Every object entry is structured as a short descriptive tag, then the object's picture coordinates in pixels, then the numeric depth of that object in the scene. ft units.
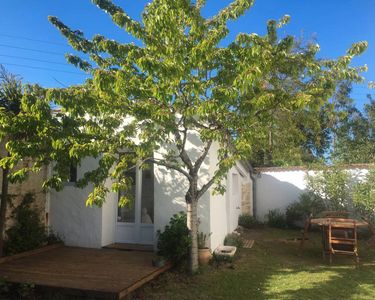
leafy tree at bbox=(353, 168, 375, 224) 40.93
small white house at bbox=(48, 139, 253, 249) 27.89
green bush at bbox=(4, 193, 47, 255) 25.81
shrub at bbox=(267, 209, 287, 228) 48.40
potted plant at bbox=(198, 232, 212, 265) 25.40
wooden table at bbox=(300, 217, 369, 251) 28.18
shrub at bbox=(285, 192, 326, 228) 45.39
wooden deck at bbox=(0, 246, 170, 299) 18.26
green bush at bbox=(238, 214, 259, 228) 47.78
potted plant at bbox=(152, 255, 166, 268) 22.80
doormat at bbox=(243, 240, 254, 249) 33.86
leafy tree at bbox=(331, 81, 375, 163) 75.19
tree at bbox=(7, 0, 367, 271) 17.35
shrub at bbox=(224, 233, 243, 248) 33.09
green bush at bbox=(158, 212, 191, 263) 23.34
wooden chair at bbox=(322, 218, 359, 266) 27.22
